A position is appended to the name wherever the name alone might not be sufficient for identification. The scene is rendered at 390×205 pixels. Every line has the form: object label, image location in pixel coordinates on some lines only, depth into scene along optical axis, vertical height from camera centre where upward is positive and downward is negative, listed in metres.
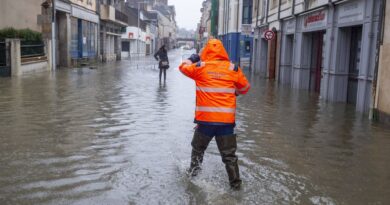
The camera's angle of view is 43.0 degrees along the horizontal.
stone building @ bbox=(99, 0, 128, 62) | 44.54 +1.19
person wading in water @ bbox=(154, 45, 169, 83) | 20.28 -0.75
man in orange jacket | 5.43 -0.62
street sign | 24.12 +0.39
